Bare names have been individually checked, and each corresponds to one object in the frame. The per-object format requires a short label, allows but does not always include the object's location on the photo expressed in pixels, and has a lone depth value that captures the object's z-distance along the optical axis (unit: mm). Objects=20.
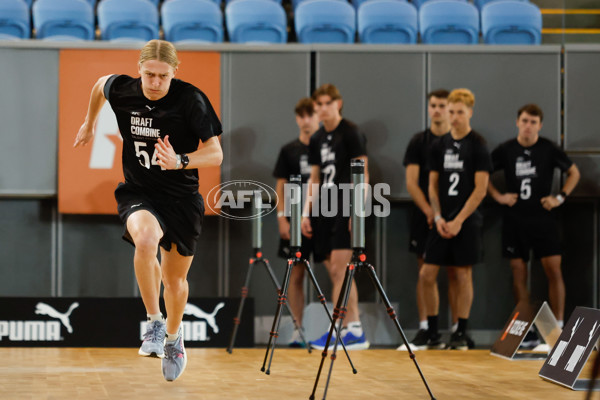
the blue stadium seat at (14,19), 17766
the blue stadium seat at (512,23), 18562
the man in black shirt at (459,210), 15461
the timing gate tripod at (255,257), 14242
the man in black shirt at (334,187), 15148
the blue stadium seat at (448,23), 18453
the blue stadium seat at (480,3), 20503
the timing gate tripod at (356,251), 9141
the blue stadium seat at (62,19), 17984
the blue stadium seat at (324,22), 18391
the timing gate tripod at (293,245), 11727
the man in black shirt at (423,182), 15945
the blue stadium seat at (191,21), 18156
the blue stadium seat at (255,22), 18234
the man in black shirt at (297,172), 16125
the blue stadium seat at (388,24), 18437
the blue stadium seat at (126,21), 17984
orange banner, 16781
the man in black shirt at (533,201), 16187
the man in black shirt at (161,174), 9266
